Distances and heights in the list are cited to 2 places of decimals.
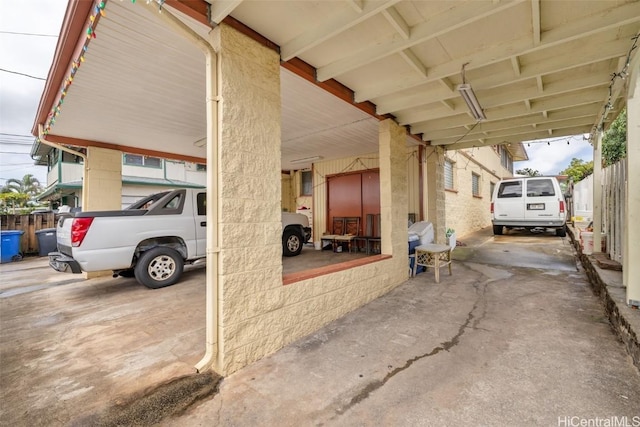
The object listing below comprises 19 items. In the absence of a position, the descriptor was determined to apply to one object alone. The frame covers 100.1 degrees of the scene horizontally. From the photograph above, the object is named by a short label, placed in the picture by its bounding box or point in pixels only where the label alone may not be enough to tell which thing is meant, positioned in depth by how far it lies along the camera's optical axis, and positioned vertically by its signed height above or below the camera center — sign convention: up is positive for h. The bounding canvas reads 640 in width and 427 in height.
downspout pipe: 2.19 +0.07
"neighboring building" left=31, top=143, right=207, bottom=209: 10.80 +1.92
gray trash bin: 8.55 -0.70
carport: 2.25 +1.68
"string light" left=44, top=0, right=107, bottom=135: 2.10 +1.61
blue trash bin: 7.94 -0.80
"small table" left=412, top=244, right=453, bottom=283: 4.75 -0.83
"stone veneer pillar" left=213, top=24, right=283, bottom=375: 2.24 +0.12
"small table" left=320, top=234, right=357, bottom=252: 7.51 -0.70
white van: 8.53 +0.25
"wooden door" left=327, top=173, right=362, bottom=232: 8.19 +0.56
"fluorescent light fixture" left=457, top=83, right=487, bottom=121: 3.20 +1.48
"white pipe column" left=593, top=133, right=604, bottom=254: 4.82 +0.30
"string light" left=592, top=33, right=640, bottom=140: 2.65 +1.57
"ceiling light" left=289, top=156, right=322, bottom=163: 8.18 +1.74
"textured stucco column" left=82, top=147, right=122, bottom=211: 5.54 +0.80
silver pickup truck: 3.99 -0.35
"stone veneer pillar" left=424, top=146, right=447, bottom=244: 6.84 +0.63
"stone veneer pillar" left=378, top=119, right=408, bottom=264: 4.56 +0.40
